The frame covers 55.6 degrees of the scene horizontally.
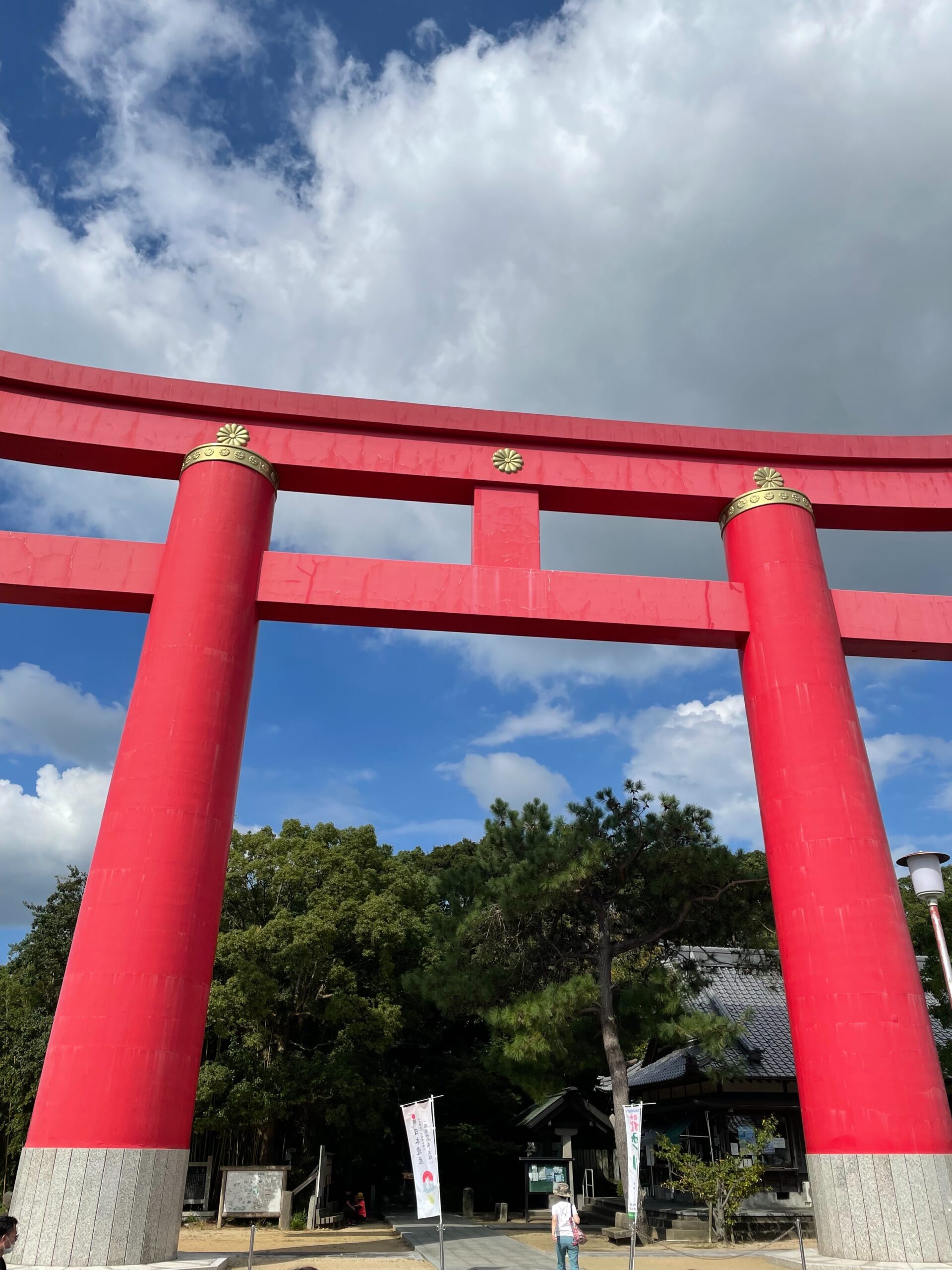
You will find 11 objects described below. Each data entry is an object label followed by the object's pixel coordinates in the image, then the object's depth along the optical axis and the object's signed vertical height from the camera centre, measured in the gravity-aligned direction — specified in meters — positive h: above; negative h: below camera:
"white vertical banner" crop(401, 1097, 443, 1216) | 8.17 -0.12
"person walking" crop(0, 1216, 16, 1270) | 4.48 -0.43
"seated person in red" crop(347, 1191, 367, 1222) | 18.27 -1.24
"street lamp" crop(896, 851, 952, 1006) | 8.36 +2.20
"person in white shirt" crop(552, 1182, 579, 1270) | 9.05 -0.75
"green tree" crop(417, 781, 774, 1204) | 15.15 +3.39
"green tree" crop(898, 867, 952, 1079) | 16.62 +3.06
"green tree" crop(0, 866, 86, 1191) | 21.30 +2.90
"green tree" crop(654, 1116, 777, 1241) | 13.03 -0.43
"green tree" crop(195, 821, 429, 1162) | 17.70 +2.58
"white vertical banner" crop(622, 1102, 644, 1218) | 8.70 +0.01
